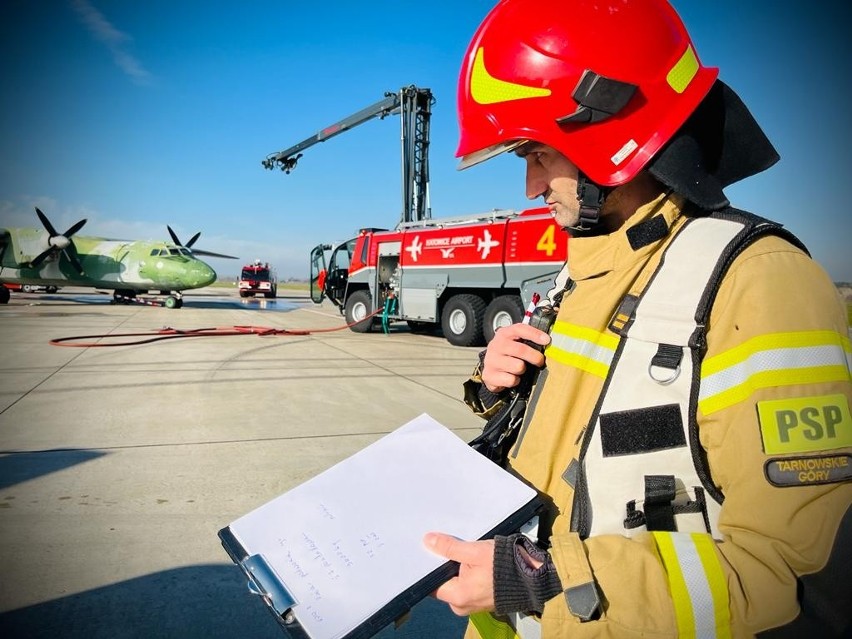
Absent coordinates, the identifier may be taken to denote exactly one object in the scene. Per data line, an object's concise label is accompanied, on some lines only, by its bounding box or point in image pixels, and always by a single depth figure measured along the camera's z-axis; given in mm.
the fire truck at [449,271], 8648
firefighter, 708
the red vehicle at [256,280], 32312
